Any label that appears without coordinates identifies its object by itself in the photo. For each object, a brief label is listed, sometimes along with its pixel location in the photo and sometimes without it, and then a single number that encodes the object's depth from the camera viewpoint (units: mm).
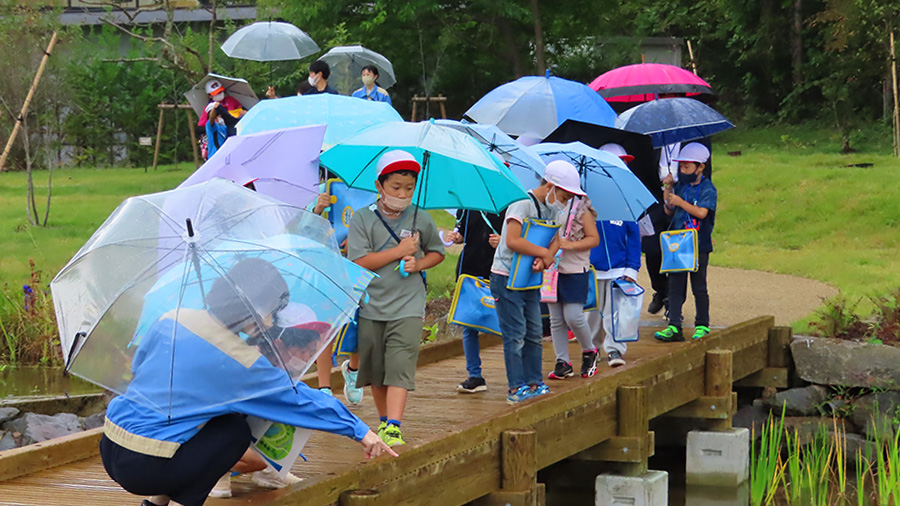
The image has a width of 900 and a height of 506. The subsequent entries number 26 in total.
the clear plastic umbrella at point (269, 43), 28797
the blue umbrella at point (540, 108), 17922
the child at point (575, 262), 14508
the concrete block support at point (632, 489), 15328
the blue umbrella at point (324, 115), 14414
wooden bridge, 10594
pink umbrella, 23578
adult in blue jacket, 7859
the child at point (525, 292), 13562
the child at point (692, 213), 17828
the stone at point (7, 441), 15834
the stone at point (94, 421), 17031
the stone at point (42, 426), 16144
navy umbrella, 18500
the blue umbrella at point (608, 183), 15219
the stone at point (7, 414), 17172
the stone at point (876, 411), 19062
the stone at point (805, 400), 20156
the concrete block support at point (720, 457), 18078
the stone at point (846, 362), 19453
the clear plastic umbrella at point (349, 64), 27453
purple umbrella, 13727
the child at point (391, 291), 11539
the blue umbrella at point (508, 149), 14461
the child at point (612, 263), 16359
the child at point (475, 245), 14437
